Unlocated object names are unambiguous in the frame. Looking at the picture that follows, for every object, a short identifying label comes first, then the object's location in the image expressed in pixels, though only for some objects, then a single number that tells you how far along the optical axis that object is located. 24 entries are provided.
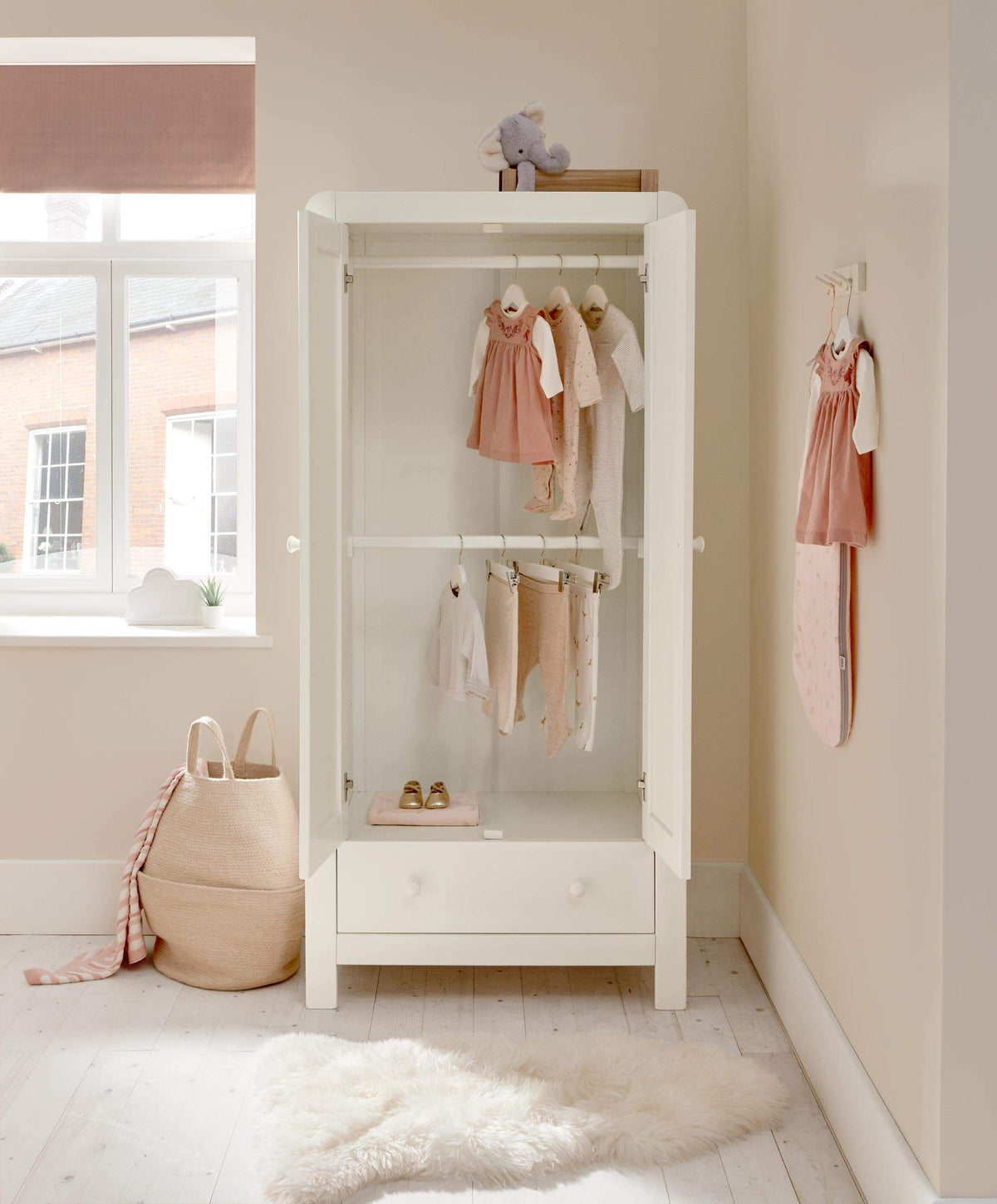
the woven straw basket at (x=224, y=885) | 2.57
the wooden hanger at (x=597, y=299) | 2.59
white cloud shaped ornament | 3.07
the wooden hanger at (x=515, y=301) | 2.55
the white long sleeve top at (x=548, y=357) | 2.51
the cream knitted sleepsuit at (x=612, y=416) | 2.52
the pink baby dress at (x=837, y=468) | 1.81
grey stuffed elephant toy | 2.46
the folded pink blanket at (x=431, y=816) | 2.59
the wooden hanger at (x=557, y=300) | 2.57
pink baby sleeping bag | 1.93
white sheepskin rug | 1.83
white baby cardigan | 2.62
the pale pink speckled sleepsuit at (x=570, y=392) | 2.51
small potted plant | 3.06
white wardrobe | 2.34
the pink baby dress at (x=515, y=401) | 2.51
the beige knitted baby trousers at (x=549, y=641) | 2.58
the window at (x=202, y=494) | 3.21
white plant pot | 3.06
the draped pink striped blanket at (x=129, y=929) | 2.64
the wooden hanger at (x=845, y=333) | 1.86
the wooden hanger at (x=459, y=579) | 2.64
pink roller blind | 3.01
